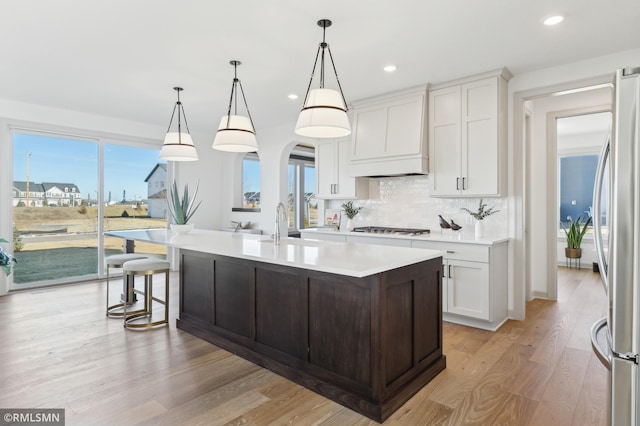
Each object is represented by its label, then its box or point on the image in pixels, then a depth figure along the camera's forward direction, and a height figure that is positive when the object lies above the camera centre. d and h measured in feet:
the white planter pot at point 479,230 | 12.87 -0.64
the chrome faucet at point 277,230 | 10.19 -0.52
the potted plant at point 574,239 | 21.83 -1.66
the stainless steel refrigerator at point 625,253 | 4.13 -0.48
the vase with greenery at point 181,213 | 14.02 -0.03
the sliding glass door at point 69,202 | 16.75 +0.50
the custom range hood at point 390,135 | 13.74 +3.08
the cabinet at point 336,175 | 16.53 +1.75
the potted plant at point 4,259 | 11.39 -1.52
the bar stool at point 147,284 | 11.35 -2.42
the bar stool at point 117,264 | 12.84 -1.86
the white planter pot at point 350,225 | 16.93 -0.61
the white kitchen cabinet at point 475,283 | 11.47 -2.33
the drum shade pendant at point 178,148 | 12.72 +2.25
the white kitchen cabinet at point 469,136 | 12.32 +2.71
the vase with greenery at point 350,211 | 17.02 +0.05
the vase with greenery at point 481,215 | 12.91 -0.11
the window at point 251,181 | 24.58 +2.15
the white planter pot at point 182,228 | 13.42 -0.60
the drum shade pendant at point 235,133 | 10.93 +2.39
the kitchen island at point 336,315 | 6.98 -2.29
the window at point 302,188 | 26.50 +1.77
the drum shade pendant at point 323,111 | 8.05 +2.27
